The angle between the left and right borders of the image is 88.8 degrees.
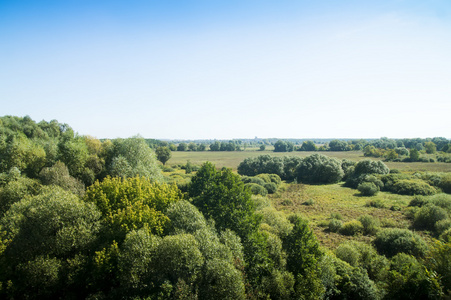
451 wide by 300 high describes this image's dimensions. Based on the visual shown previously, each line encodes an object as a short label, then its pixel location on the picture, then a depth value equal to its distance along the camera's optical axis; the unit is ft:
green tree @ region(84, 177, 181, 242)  58.29
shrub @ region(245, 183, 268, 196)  171.36
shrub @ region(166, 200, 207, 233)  57.52
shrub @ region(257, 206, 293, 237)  78.00
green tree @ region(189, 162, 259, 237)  65.18
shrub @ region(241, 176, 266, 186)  193.96
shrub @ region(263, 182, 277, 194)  188.55
